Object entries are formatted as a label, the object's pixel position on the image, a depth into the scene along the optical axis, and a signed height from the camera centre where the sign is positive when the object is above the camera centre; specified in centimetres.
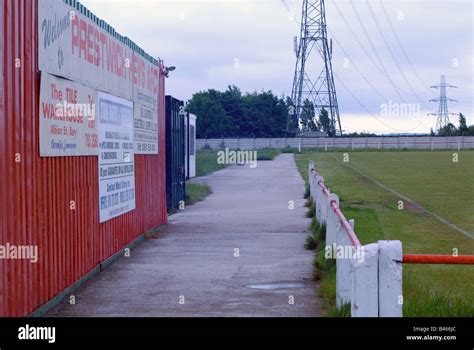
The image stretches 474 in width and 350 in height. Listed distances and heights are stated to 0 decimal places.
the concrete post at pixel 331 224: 1145 -105
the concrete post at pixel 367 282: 686 -107
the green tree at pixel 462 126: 10044 +221
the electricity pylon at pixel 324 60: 7369 +746
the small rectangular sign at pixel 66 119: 969 +34
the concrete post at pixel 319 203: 1595 -107
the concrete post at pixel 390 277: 678 -102
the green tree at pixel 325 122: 8638 +242
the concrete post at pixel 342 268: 852 -122
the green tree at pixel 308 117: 8275 +289
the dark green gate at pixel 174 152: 2058 -15
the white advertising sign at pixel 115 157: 1277 -16
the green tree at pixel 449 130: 10156 +176
